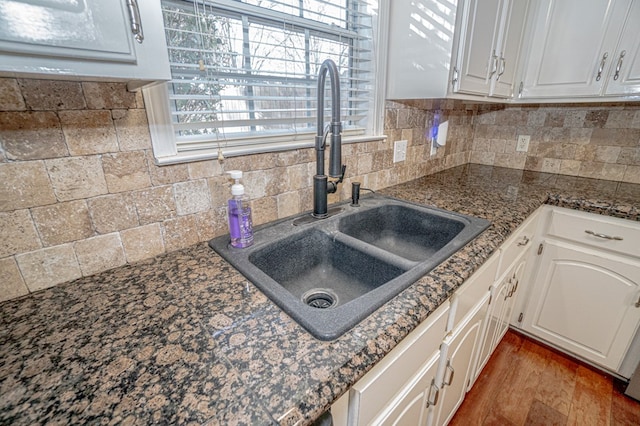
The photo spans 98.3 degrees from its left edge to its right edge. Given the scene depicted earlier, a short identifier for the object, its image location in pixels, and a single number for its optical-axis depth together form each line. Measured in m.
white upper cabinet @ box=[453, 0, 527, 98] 1.14
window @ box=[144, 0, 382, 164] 0.78
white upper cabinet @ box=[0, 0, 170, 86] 0.37
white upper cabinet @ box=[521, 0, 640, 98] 1.29
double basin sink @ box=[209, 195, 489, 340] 0.59
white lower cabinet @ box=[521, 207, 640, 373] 1.27
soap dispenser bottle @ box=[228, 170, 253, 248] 0.79
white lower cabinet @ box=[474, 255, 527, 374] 1.17
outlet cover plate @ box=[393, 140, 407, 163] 1.47
